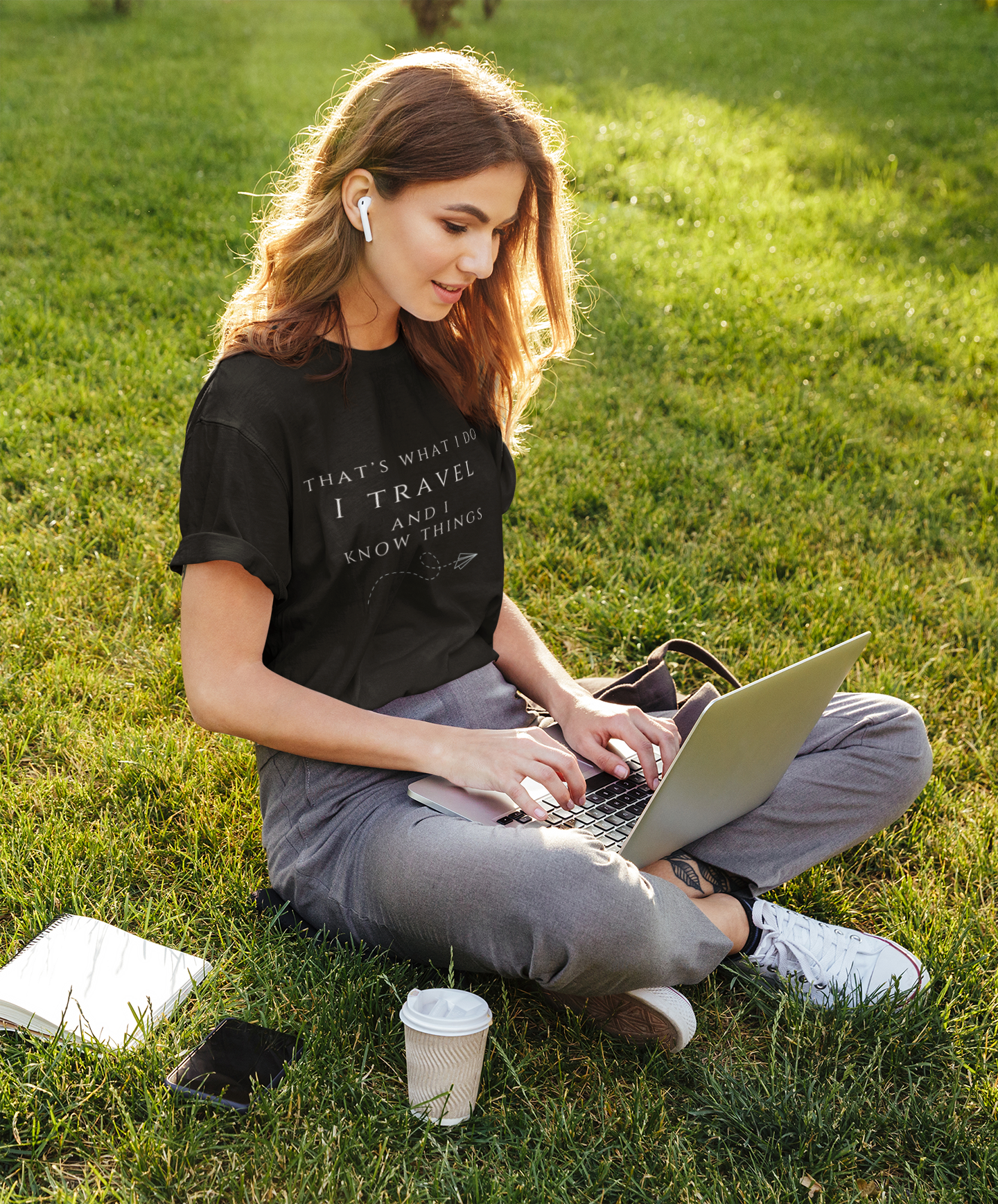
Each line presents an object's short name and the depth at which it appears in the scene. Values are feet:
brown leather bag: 8.39
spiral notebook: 6.31
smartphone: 5.99
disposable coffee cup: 5.60
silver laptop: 5.92
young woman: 6.17
